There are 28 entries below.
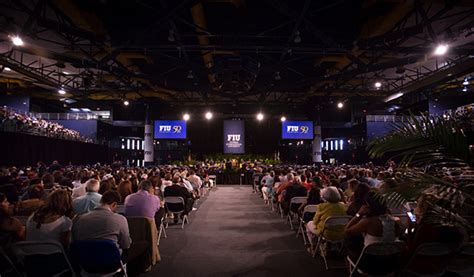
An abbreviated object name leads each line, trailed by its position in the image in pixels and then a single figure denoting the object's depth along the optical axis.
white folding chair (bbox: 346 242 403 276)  2.93
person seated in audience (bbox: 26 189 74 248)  2.91
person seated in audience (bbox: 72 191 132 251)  2.92
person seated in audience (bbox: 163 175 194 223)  6.74
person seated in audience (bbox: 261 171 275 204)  9.66
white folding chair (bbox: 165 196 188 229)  6.52
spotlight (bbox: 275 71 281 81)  13.77
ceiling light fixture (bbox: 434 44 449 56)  8.11
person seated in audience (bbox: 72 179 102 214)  4.54
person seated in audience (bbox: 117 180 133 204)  5.61
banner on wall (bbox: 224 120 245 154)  19.62
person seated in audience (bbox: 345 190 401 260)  3.16
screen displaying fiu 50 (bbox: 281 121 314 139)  19.00
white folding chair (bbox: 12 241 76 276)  2.75
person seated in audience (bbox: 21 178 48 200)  4.92
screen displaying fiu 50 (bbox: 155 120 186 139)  18.75
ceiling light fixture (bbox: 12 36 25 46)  7.43
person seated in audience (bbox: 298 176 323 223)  5.52
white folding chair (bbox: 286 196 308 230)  6.48
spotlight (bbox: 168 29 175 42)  8.53
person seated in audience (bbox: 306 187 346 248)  4.32
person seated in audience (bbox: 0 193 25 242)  3.17
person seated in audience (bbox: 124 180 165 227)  4.56
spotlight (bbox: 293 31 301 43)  8.74
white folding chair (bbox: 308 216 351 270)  4.05
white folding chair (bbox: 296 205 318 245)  5.23
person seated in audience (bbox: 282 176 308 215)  6.85
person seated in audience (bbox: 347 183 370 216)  4.08
